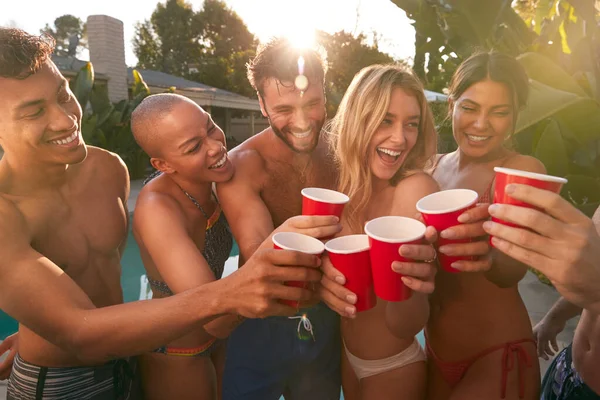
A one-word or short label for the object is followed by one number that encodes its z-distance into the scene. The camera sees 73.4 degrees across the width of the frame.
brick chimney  14.93
